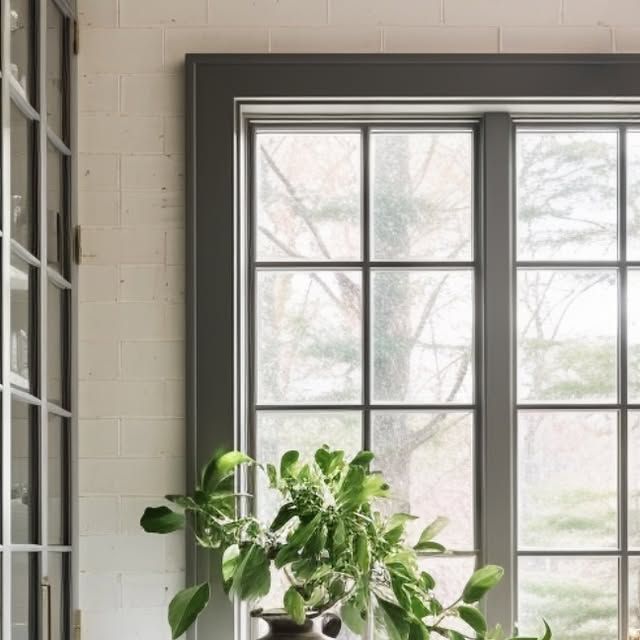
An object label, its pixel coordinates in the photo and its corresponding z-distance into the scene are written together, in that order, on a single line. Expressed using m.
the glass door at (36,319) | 3.61
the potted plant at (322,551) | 4.15
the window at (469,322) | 4.86
